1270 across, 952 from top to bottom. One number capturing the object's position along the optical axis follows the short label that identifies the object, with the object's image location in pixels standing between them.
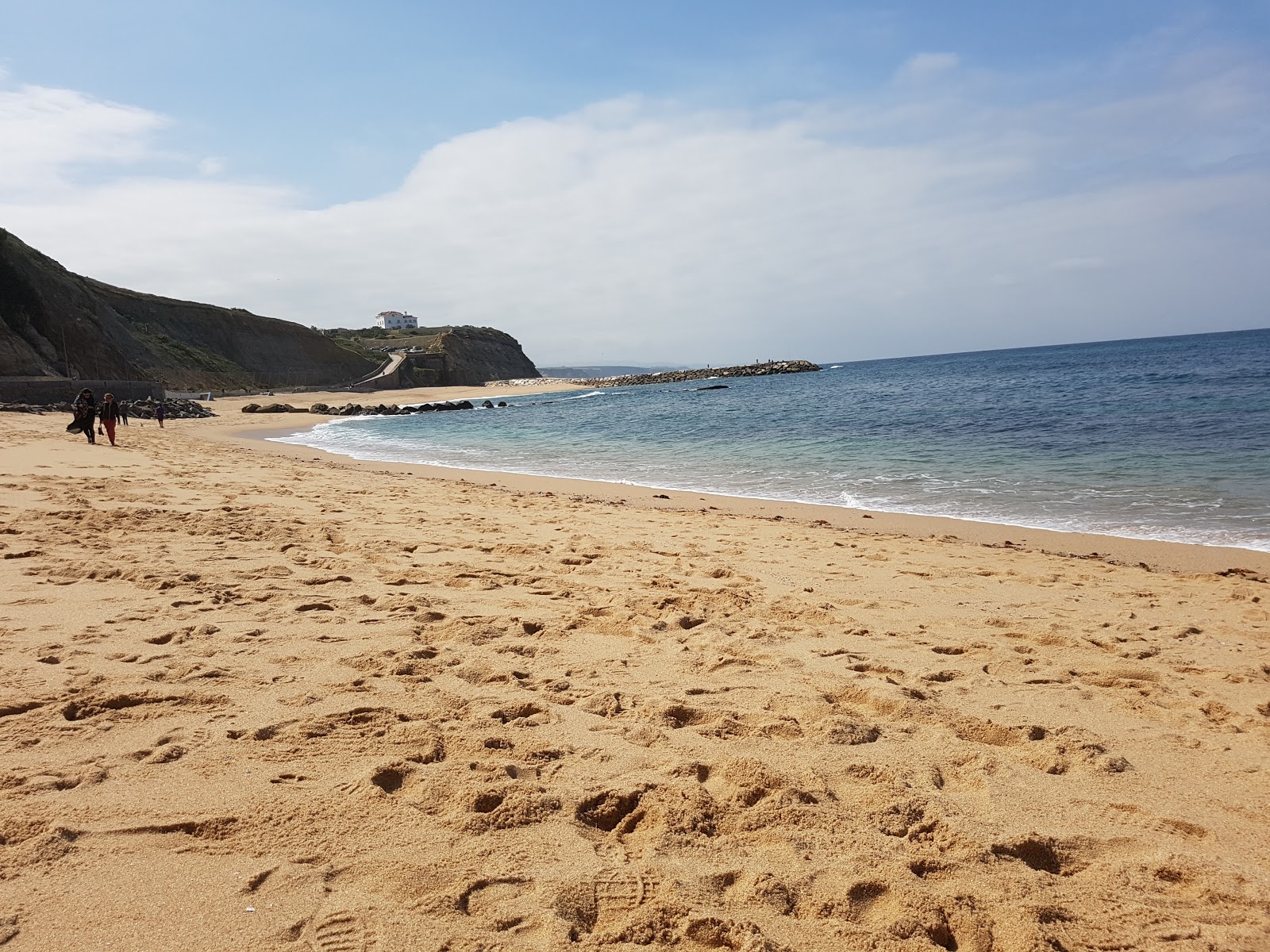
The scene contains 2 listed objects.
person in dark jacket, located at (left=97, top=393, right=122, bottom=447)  16.14
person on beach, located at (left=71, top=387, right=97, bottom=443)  15.82
